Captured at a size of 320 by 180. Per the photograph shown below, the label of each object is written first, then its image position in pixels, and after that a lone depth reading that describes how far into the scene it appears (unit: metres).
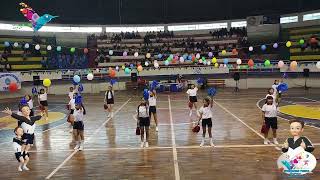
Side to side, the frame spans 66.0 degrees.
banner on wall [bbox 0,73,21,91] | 24.60
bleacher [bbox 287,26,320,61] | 30.30
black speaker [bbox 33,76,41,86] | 25.94
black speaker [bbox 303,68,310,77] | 26.67
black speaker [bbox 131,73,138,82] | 29.28
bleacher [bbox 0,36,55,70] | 30.24
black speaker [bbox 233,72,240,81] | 27.69
